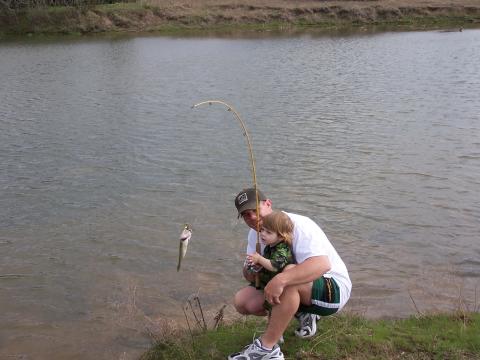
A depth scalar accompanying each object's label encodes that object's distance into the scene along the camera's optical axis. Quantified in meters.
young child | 3.92
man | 3.86
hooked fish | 4.00
